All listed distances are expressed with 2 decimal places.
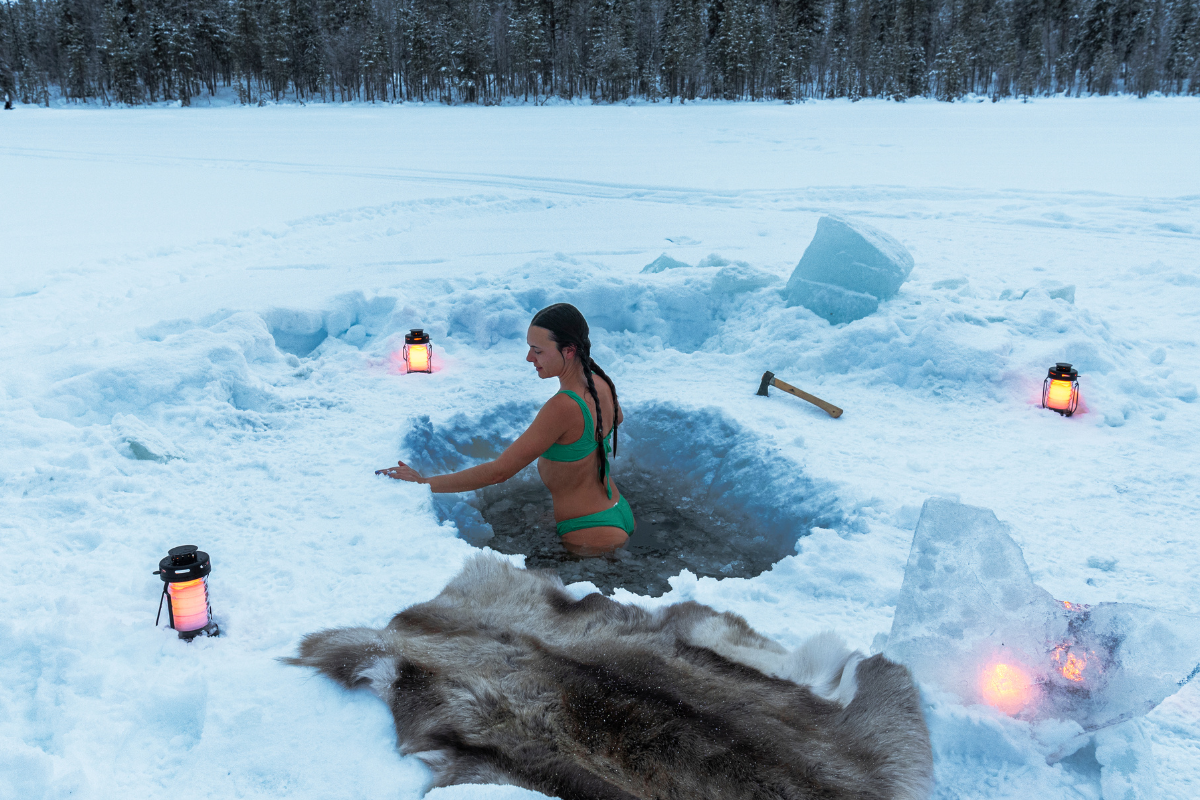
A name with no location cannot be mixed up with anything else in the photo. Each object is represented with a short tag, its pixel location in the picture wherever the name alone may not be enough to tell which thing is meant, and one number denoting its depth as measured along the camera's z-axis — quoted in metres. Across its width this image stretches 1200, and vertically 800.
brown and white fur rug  1.70
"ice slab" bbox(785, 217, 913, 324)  5.14
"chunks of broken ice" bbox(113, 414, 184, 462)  3.35
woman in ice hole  2.98
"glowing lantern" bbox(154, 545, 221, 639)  2.19
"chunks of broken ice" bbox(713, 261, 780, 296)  5.73
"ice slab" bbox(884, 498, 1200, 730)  1.81
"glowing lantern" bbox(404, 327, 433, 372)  4.68
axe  4.18
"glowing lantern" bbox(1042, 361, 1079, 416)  4.08
